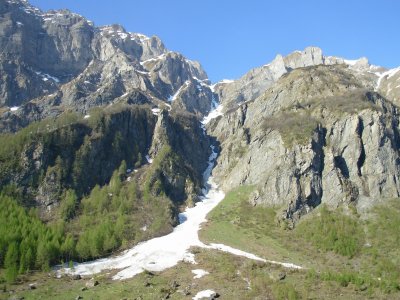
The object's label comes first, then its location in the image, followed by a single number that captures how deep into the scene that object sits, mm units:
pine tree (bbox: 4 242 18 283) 89631
